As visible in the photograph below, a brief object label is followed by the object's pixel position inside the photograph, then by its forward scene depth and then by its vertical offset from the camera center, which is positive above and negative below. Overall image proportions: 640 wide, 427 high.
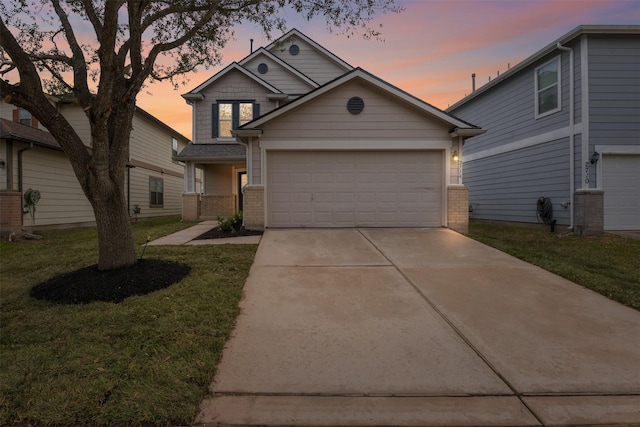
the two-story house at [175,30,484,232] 9.47 +1.27
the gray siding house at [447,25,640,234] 10.17 +2.43
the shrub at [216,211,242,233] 9.60 -0.51
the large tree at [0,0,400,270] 4.30 +1.45
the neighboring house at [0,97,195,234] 10.66 +1.36
